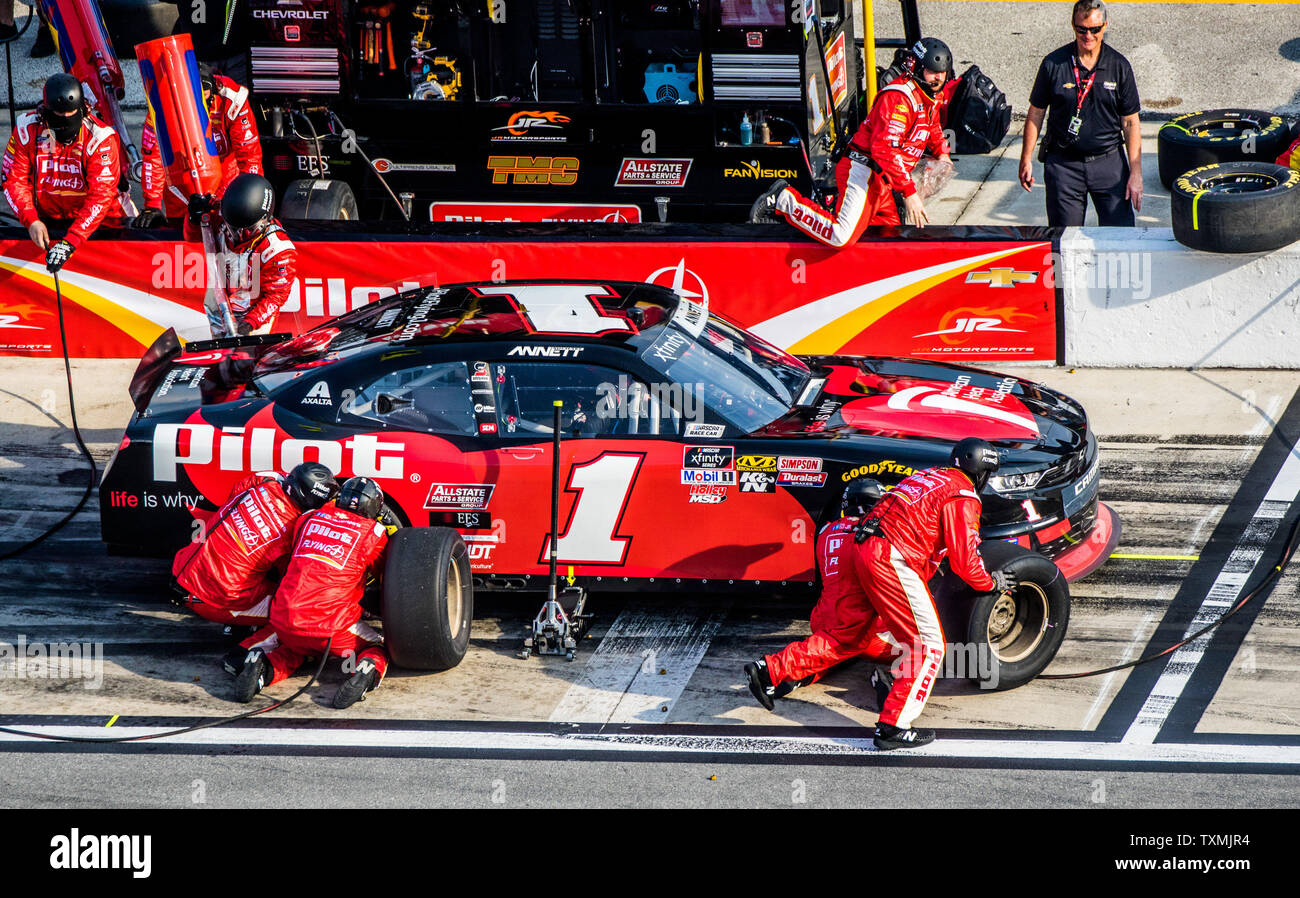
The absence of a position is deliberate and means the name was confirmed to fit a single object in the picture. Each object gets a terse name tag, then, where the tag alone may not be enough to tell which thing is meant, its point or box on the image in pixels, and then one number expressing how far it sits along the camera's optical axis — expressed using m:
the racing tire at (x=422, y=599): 13.48
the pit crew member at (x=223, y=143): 22.55
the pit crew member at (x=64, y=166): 20.86
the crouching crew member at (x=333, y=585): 13.65
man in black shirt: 20.62
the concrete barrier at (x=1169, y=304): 19.98
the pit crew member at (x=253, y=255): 17.75
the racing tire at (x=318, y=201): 22.83
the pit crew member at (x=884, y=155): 20.28
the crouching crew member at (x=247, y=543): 13.98
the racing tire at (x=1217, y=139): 24.62
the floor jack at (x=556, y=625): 14.25
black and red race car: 14.25
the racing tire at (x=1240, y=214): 19.45
